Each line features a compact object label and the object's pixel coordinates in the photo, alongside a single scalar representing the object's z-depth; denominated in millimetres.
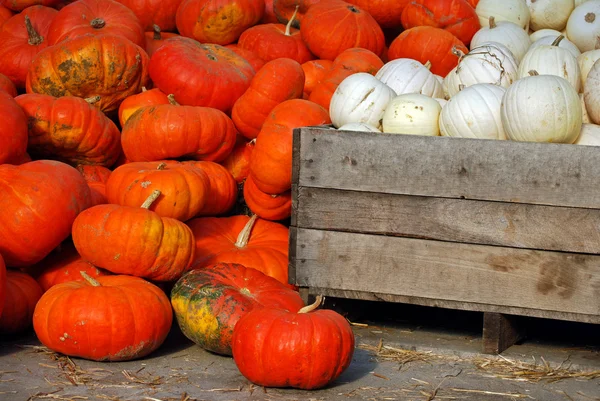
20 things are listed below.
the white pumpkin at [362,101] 7645
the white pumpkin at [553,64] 7719
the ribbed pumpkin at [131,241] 6758
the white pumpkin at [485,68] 7934
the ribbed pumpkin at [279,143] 7793
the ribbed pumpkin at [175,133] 8187
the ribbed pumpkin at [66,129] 8187
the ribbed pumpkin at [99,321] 6199
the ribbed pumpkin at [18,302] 6828
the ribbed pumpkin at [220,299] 6484
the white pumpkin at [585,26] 9156
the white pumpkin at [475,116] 6891
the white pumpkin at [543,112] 6484
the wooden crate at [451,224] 6312
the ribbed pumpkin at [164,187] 7617
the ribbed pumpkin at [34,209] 6941
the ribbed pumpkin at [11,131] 7414
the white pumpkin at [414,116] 7180
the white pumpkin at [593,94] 7238
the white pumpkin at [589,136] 6672
